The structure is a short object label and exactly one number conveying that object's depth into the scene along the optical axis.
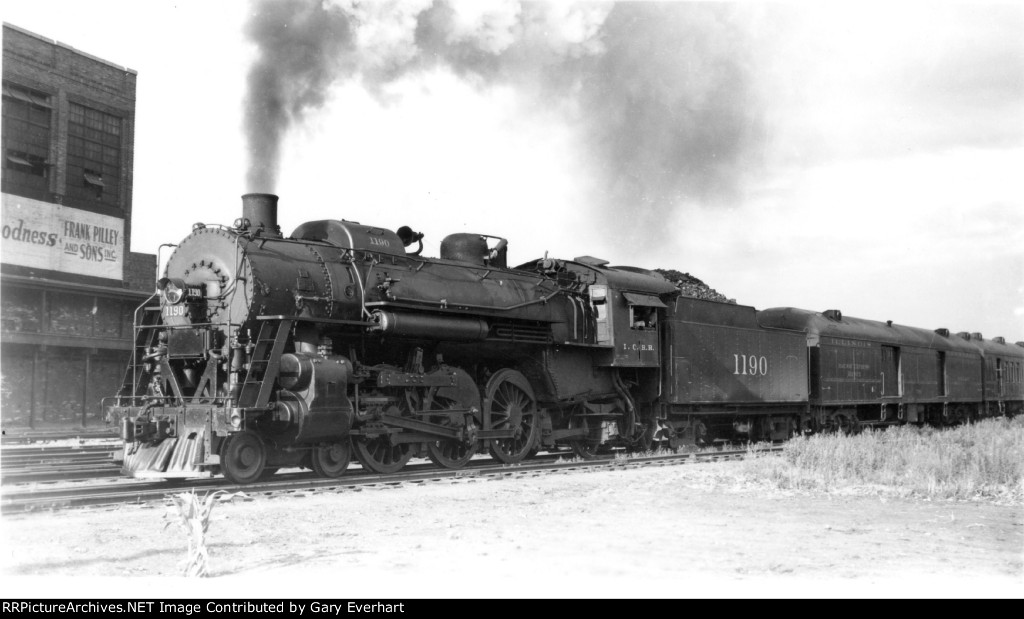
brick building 23.59
